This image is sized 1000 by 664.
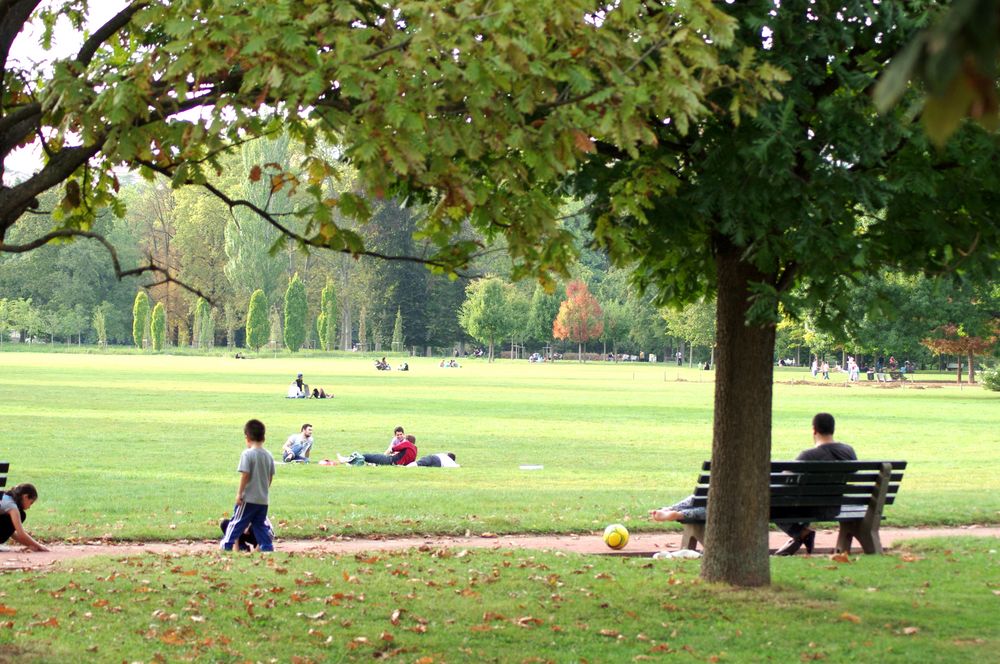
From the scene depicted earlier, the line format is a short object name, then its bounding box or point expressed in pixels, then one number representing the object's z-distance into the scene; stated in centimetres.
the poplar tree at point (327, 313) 12256
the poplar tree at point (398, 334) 14025
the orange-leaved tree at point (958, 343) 7499
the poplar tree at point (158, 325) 12138
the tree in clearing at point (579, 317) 14262
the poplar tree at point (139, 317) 12143
